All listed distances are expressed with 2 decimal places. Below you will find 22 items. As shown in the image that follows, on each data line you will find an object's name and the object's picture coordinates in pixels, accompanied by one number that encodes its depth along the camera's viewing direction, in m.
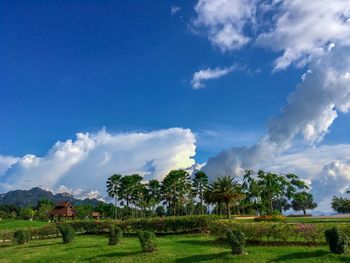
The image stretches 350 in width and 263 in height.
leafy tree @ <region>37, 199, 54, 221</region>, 103.88
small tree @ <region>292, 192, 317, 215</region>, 122.07
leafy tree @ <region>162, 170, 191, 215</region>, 82.50
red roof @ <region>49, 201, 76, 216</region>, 74.00
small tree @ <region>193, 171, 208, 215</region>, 87.19
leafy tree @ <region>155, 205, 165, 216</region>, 105.50
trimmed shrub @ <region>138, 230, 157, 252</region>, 21.28
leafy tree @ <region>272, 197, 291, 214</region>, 112.44
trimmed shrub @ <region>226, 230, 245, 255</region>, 18.88
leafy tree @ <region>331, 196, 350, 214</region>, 93.69
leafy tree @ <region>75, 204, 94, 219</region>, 98.25
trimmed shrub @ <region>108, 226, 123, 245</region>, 25.55
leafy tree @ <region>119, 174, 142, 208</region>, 85.19
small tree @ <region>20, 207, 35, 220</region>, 105.60
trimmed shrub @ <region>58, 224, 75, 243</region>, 29.11
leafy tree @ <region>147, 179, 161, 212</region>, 87.69
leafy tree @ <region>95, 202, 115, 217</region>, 113.01
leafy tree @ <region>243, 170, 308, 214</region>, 67.44
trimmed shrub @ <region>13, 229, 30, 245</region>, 32.72
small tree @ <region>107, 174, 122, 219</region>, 85.56
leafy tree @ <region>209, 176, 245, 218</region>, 54.94
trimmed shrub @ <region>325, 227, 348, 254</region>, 17.78
